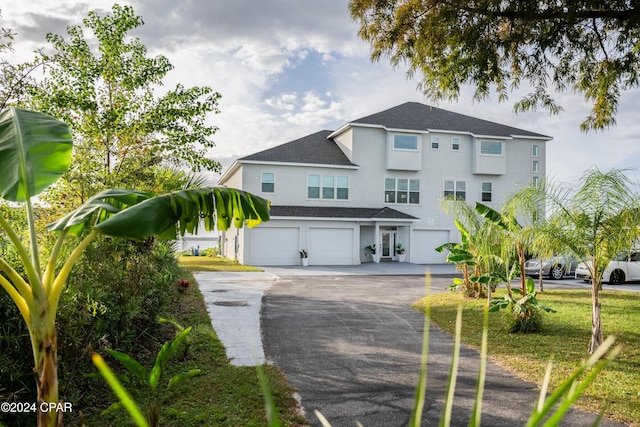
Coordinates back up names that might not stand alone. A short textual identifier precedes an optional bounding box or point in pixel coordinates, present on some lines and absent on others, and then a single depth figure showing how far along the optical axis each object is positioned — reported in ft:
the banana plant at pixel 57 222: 11.17
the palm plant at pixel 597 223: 24.86
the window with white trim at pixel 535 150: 105.60
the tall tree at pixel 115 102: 36.01
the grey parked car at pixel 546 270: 68.08
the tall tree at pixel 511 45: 25.40
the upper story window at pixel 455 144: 100.83
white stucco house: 88.63
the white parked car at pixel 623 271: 65.58
